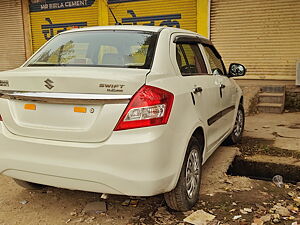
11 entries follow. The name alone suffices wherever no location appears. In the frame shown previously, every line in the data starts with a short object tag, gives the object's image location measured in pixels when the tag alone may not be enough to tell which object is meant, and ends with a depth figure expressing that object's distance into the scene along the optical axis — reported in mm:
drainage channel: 4203
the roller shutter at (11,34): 13625
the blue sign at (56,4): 12141
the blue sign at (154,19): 10672
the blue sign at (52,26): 12398
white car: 2322
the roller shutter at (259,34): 9047
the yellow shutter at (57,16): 12102
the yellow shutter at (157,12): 10422
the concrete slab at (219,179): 3488
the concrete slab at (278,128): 5289
